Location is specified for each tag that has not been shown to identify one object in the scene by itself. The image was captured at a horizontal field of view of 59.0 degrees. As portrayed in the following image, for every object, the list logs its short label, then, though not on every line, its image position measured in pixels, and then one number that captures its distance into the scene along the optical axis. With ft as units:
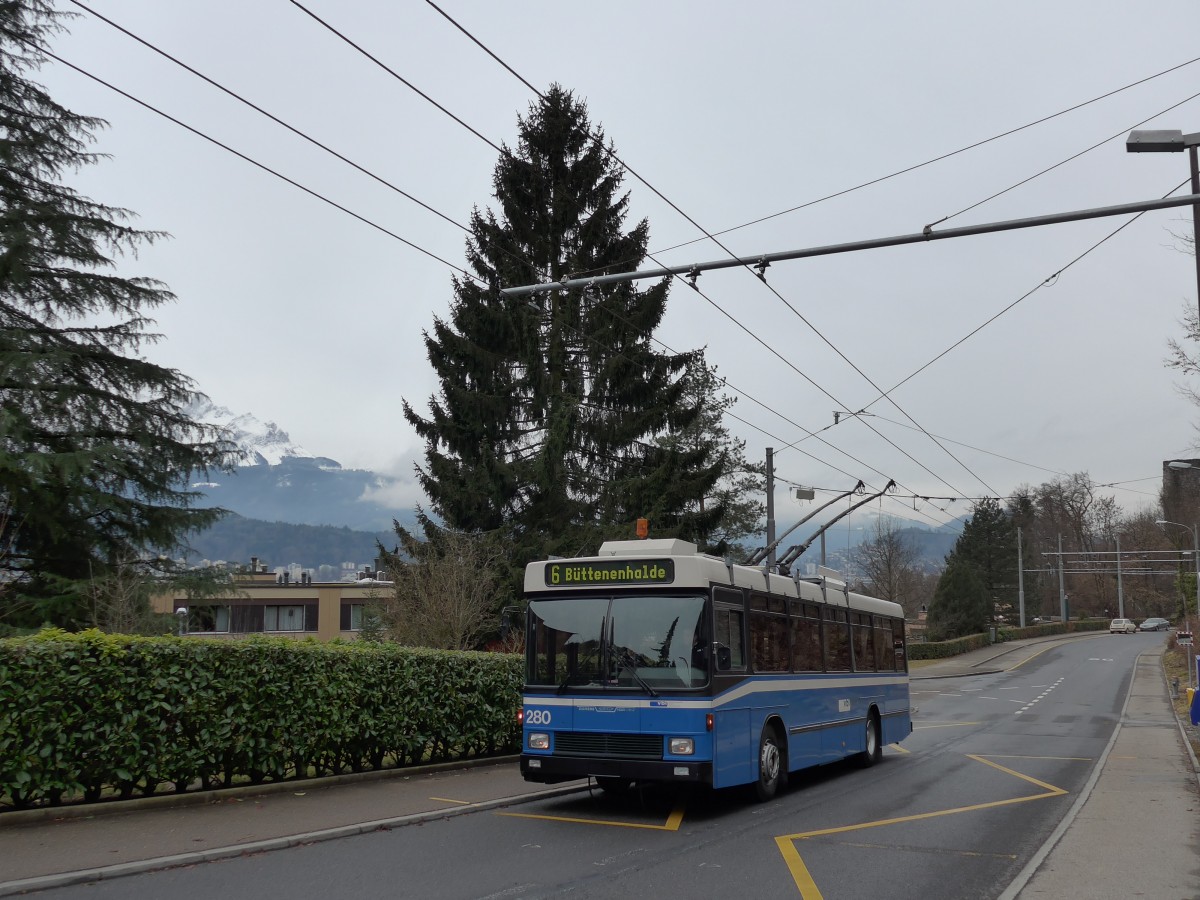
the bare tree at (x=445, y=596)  83.66
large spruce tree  104.37
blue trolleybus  37.11
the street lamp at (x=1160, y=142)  44.93
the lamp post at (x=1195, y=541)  171.85
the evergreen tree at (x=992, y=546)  320.91
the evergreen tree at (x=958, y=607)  248.93
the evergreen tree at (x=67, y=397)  67.67
